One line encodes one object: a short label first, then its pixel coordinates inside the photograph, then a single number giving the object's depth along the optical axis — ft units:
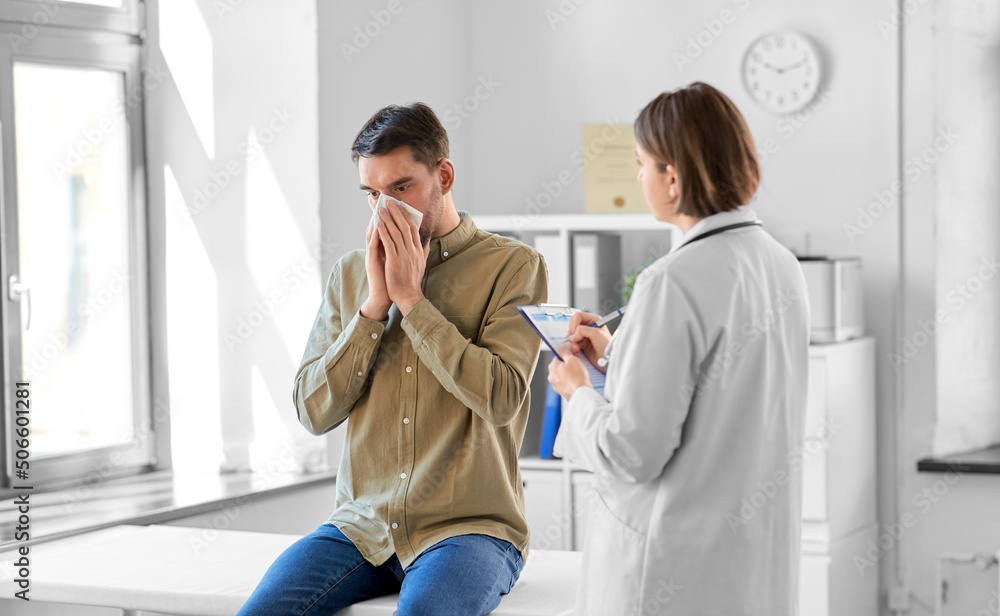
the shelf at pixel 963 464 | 11.71
